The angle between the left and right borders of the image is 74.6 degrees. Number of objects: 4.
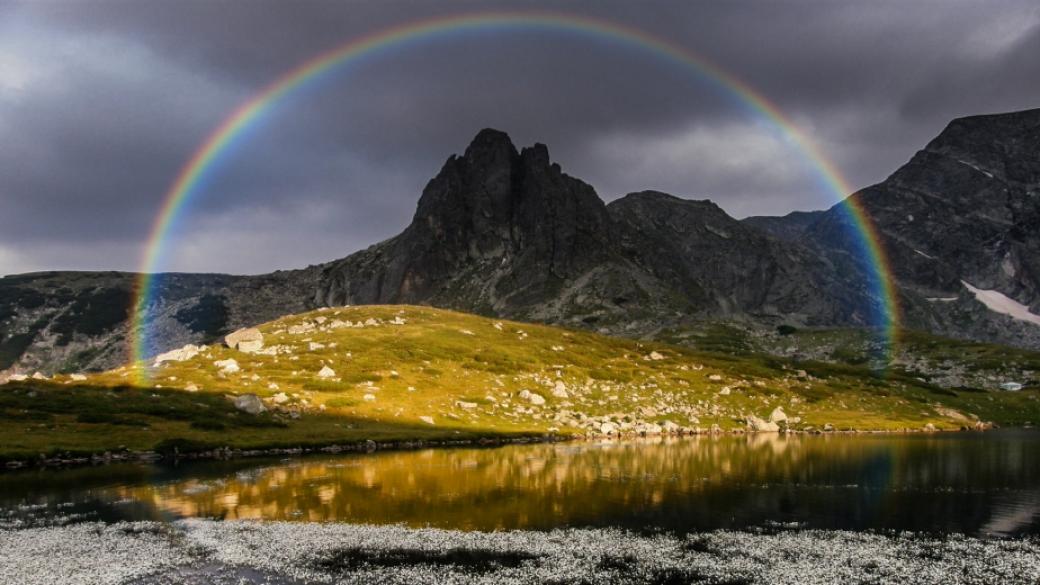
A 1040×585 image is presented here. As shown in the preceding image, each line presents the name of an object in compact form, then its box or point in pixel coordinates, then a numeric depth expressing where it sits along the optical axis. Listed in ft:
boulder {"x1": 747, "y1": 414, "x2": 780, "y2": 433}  450.71
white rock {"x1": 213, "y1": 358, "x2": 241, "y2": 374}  447.83
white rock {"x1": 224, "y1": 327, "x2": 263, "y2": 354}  515.91
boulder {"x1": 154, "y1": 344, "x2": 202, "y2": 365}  489.26
